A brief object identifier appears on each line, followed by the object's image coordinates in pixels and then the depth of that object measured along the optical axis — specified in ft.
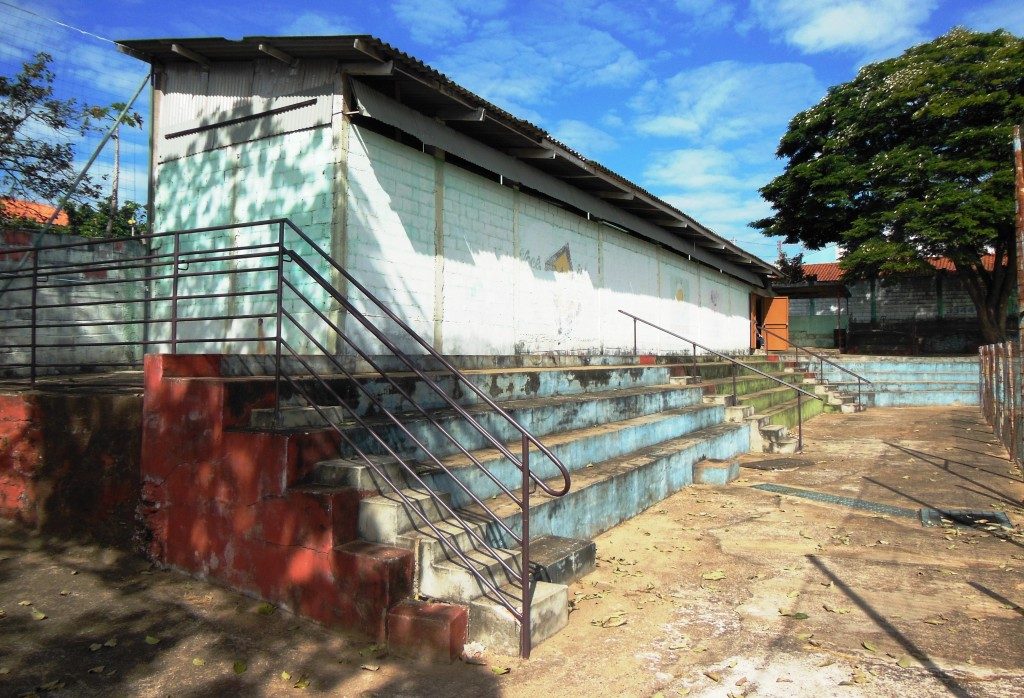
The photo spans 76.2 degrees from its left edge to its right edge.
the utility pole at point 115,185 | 30.71
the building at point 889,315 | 87.76
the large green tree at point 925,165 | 67.56
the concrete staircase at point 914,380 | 58.90
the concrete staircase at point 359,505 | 11.47
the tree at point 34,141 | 34.50
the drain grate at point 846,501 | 21.11
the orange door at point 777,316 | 82.74
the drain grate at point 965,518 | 19.27
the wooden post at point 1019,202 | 21.67
